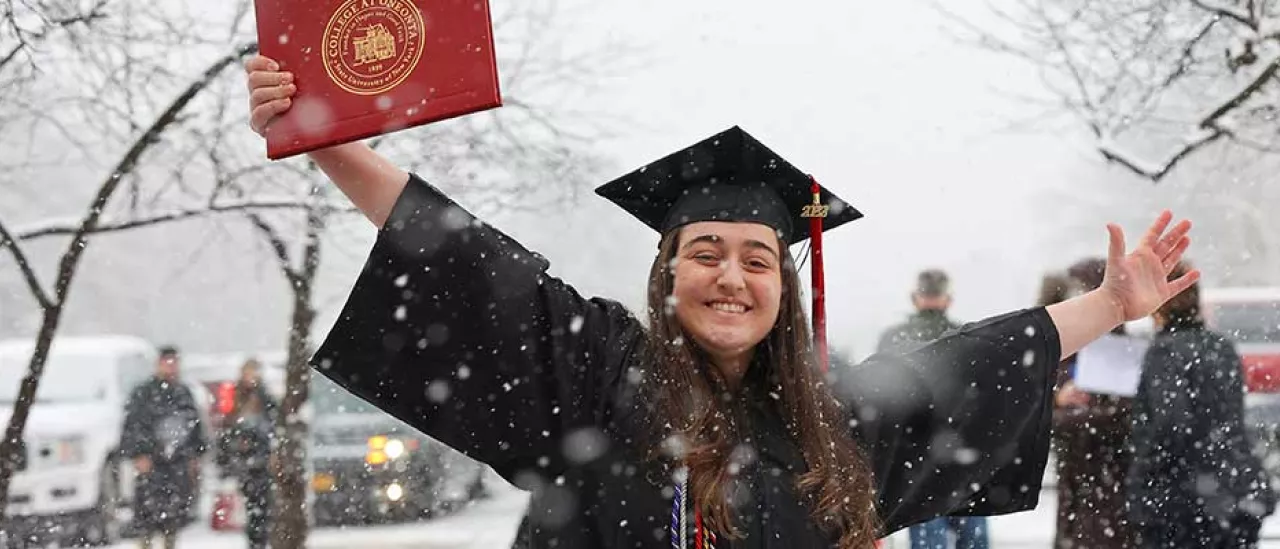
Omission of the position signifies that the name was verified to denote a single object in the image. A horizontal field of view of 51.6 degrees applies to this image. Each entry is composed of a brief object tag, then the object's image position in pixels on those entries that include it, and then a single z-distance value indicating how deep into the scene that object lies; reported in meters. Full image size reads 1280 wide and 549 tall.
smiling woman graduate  2.00
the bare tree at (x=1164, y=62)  6.59
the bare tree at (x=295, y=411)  7.29
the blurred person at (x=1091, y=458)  5.21
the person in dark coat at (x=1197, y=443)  4.54
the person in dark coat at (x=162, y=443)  7.94
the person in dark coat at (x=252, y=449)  8.10
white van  9.34
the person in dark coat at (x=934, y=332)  5.63
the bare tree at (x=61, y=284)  5.52
